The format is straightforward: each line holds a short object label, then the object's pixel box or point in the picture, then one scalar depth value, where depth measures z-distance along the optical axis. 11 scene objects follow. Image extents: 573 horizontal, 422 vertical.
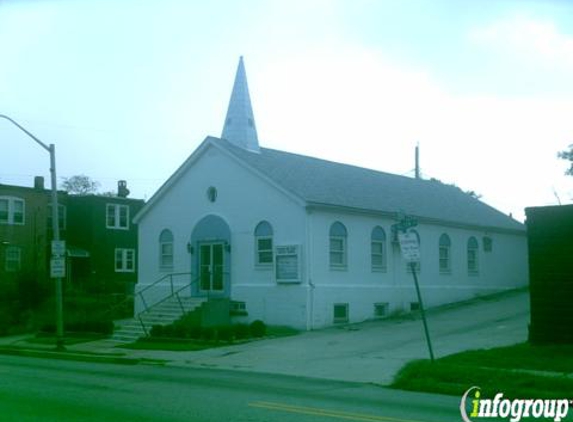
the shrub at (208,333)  24.11
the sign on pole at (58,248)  24.42
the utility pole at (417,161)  54.84
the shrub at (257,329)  24.95
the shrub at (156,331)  25.56
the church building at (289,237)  27.84
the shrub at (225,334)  24.05
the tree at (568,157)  44.41
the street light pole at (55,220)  24.03
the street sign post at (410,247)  16.97
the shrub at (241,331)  24.50
